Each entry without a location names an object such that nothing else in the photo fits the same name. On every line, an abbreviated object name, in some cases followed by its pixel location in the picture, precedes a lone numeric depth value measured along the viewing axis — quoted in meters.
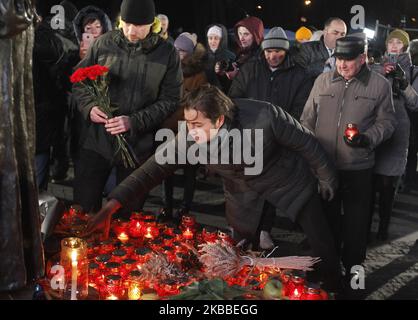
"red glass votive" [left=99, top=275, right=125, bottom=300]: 2.67
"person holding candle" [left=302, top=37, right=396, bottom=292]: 4.36
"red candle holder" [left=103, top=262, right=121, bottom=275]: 2.85
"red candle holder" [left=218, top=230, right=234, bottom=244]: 3.23
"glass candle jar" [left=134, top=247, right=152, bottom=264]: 2.98
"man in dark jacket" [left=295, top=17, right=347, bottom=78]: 6.14
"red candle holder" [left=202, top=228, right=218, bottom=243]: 3.30
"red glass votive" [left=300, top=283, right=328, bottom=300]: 2.58
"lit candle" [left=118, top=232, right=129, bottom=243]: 3.34
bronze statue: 2.34
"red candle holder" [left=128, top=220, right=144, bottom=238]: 3.46
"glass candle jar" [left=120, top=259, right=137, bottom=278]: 2.86
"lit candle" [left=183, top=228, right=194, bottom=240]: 3.37
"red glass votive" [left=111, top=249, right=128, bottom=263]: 3.00
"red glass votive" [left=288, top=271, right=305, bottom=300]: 2.65
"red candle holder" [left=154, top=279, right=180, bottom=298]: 2.67
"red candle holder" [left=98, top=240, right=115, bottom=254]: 3.15
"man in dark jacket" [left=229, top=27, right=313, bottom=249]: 5.31
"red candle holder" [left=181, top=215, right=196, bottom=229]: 3.52
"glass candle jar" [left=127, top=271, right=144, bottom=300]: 2.61
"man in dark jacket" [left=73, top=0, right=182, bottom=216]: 4.35
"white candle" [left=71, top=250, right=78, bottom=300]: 2.50
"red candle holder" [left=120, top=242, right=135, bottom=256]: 3.10
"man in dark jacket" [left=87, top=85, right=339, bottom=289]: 3.27
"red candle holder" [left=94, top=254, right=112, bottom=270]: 2.92
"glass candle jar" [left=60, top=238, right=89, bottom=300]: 2.63
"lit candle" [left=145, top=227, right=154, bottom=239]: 3.43
